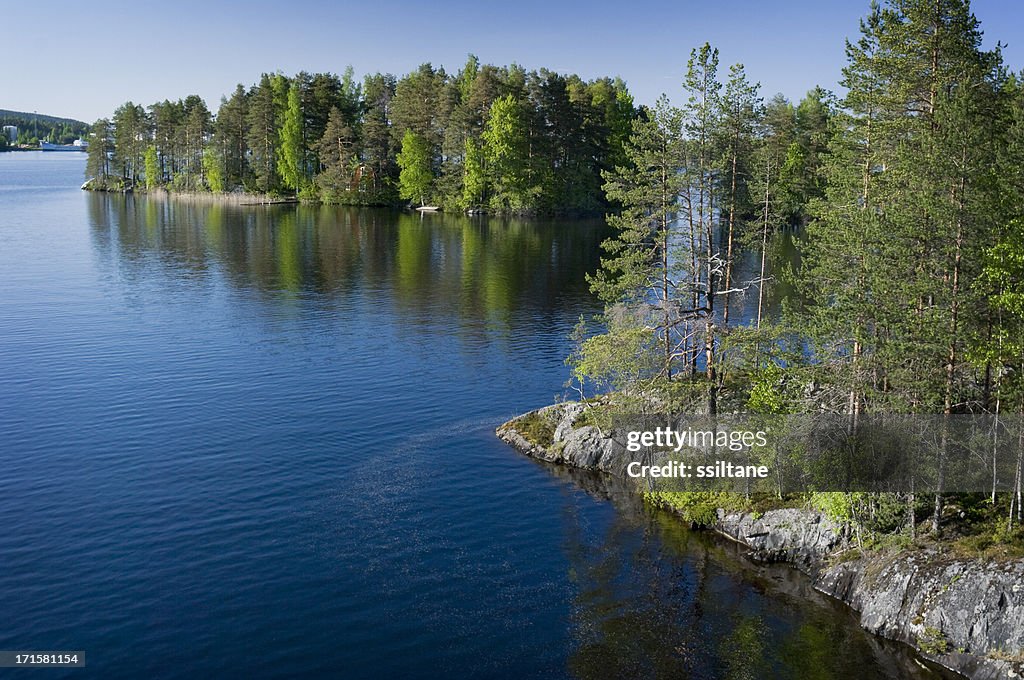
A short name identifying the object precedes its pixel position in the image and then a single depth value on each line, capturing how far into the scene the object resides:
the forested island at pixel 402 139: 143.25
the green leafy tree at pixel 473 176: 143.75
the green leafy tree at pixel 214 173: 174.62
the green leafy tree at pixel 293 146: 162.25
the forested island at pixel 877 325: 27.98
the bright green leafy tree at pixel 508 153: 137.25
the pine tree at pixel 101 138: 193.38
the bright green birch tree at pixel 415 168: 151.62
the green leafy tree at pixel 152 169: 187.88
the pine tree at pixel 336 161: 159.25
